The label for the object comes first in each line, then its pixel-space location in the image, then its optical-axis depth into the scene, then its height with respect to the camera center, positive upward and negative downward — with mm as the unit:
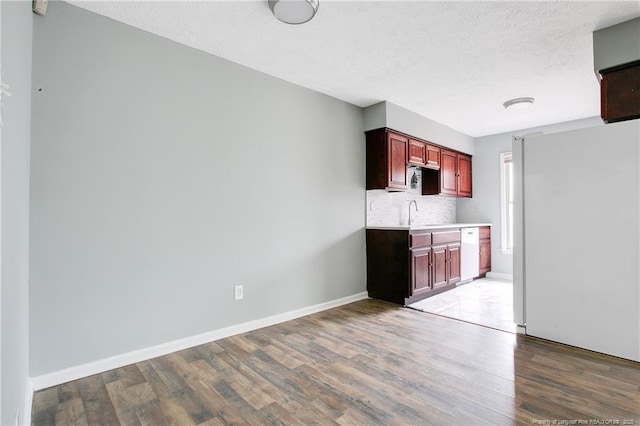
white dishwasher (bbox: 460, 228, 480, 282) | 4688 -584
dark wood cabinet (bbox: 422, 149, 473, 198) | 5035 +626
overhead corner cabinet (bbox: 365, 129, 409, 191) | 3953 +693
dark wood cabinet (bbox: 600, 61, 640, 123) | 2322 +900
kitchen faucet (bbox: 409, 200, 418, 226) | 4848 +181
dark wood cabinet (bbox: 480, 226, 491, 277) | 5252 -576
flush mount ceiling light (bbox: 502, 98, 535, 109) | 3764 +1331
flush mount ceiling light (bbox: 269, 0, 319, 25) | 2049 +1353
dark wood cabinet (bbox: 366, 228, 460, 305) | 3711 -591
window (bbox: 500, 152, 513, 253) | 5395 +306
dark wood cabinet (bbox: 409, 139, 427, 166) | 4340 +877
